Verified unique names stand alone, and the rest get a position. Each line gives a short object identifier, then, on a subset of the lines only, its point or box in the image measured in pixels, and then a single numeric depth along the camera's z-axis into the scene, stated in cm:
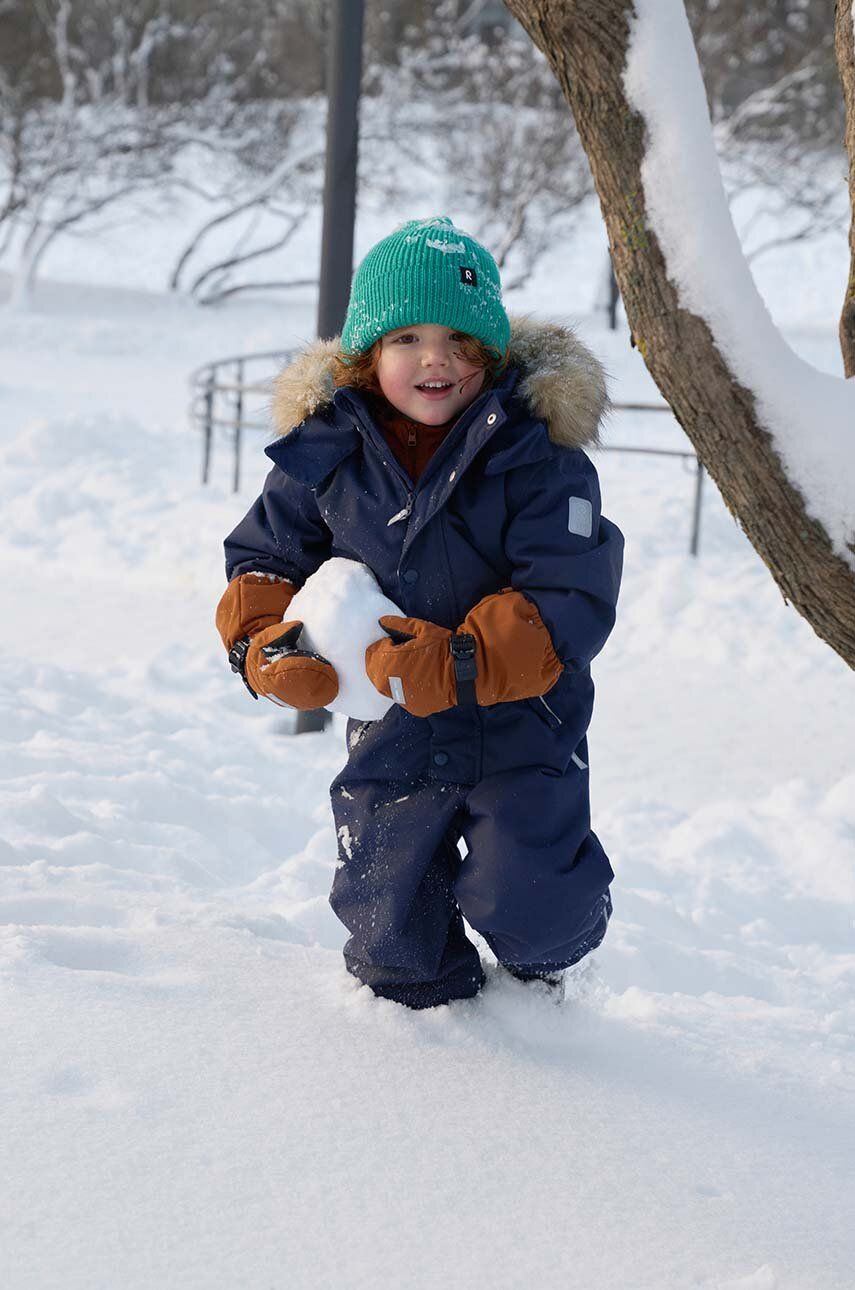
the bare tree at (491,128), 2231
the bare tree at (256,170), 2349
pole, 539
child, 240
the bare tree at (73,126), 2181
